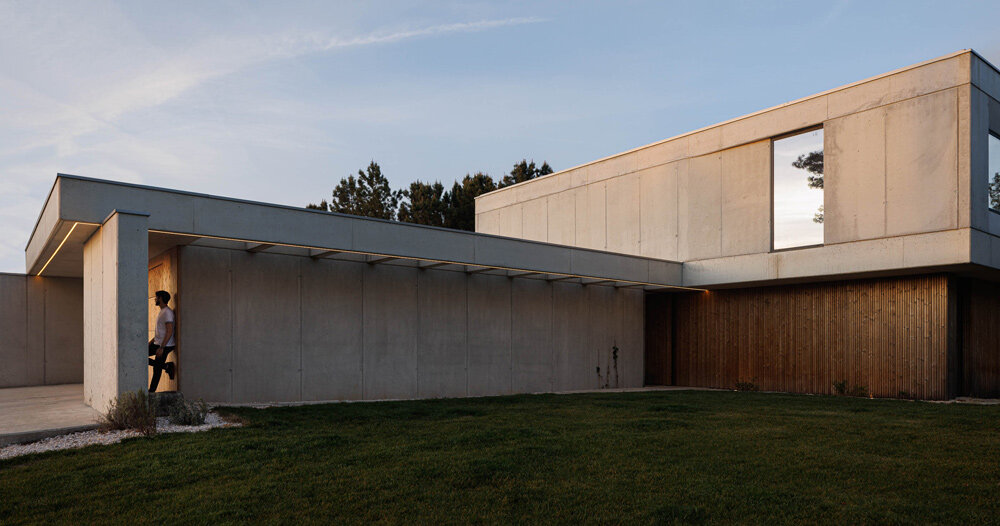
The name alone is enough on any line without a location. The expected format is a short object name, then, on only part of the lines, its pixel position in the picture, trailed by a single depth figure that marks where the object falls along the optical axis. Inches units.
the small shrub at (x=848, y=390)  558.3
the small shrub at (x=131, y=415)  285.3
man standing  370.3
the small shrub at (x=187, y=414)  304.5
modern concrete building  398.3
